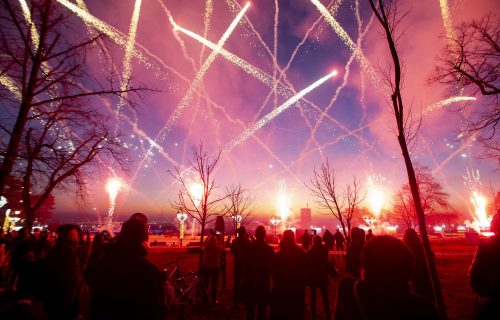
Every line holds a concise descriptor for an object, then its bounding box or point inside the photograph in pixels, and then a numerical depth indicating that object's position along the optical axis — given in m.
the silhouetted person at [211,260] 8.90
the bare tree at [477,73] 9.12
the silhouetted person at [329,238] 20.27
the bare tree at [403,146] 5.25
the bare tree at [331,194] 14.88
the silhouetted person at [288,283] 4.91
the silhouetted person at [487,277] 3.14
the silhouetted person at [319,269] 7.32
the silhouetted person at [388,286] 1.87
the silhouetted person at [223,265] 11.66
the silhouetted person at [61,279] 4.80
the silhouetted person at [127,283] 2.65
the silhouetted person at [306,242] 8.65
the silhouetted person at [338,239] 21.20
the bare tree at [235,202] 24.33
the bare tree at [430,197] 45.72
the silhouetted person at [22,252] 9.40
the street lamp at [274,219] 55.24
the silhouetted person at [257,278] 5.65
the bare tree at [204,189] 12.63
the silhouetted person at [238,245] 8.92
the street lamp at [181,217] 42.06
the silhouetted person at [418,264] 5.75
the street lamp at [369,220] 50.42
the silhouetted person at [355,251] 5.55
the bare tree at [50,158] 7.78
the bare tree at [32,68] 6.85
